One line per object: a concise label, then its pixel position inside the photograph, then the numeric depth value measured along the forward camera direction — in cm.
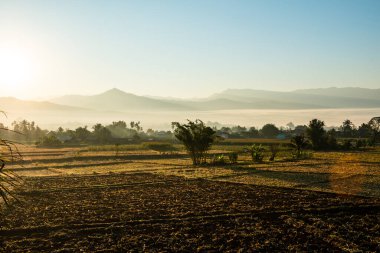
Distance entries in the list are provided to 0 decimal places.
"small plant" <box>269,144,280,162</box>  5088
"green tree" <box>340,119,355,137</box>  13820
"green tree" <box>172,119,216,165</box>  4816
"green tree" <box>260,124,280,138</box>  15025
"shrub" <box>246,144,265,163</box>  4941
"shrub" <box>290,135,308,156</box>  5484
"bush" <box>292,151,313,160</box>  5435
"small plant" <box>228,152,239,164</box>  4824
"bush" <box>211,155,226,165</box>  4783
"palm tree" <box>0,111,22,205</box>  564
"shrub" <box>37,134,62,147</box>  10154
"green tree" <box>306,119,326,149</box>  7300
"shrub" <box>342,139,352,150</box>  7406
